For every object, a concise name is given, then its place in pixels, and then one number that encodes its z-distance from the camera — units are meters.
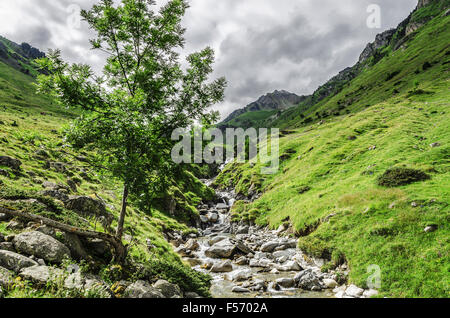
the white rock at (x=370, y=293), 13.13
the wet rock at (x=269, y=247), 25.34
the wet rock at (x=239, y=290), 15.68
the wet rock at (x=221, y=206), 58.36
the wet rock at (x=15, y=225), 10.12
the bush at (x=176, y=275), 13.25
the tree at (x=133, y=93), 10.53
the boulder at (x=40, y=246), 8.98
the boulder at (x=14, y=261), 7.68
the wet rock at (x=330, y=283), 15.70
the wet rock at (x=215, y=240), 31.16
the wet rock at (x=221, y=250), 24.62
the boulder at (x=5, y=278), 6.61
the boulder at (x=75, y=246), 10.59
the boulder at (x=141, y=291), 9.66
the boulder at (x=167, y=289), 11.74
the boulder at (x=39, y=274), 7.37
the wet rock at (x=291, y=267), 19.09
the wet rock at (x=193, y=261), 22.69
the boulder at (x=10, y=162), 20.24
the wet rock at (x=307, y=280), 15.51
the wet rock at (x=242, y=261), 22.31
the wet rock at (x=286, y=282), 16.06
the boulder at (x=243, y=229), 37.28
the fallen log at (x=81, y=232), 10.18
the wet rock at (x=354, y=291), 13.68
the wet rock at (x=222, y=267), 20.50
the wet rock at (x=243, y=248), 25.28
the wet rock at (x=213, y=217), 48.59
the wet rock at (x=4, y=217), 10.86
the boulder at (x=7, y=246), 8.62
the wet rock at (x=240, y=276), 18.03
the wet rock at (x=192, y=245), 28.20
